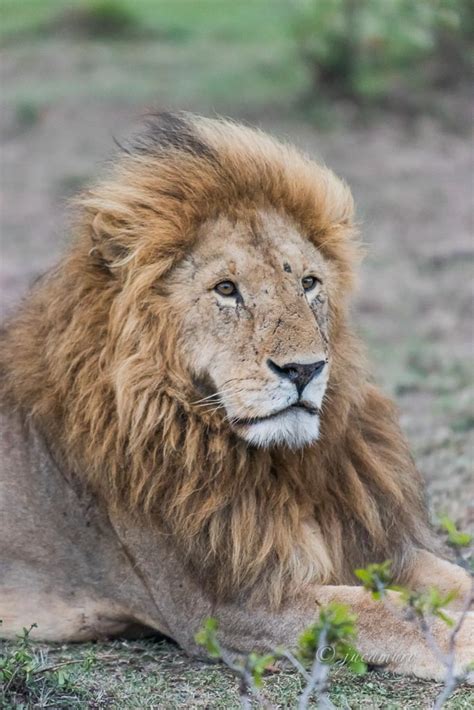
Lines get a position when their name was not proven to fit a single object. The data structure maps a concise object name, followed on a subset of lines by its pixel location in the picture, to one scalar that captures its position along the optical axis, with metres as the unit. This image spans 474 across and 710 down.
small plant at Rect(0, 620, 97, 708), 8.59
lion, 9.12
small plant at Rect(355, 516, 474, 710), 6.82
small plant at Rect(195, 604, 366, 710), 6.66
